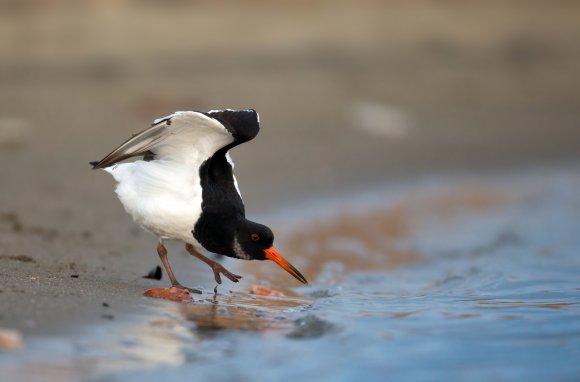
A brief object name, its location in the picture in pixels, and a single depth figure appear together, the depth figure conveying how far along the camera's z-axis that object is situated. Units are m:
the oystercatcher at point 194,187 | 12.91
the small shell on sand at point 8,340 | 9.10
